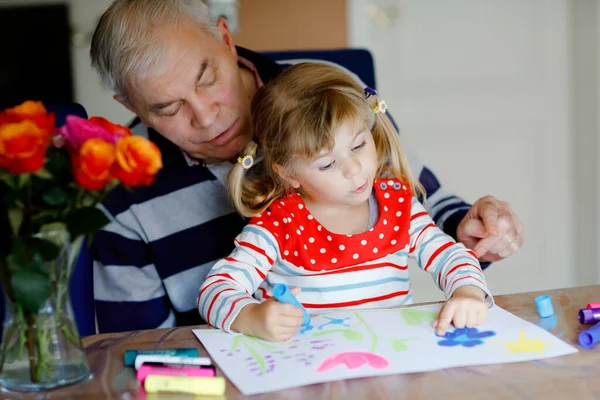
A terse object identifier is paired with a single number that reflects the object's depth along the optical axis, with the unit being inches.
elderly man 56.2
